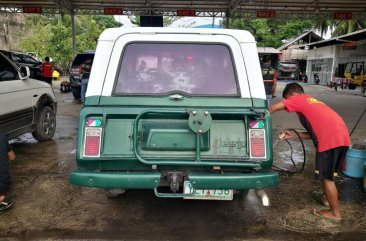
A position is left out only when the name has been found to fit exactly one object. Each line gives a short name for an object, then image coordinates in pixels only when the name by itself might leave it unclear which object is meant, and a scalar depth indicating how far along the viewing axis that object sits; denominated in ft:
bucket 16.44
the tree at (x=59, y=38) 93.09
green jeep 10.81
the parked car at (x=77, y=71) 43.47
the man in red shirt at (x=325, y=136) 12.37
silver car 18.60
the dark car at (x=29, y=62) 60.18
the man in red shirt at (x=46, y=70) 51.91
